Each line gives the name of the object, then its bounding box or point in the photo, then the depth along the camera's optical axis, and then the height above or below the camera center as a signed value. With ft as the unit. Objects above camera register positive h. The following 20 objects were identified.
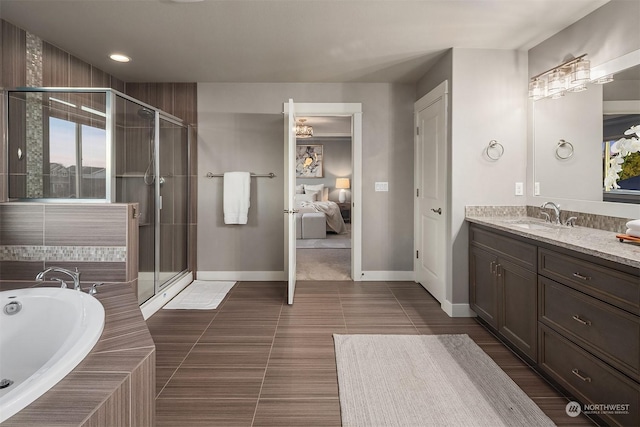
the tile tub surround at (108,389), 3.41 -1.88
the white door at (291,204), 11.74 +0.05
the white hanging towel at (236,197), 14.20 +0.31
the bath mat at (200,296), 11.56 -3.05
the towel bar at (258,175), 14.56 +1.18
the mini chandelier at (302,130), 23.03 +4.62
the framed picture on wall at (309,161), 31.91 +3.78
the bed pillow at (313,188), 31.30 +1.46
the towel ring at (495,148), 10.73 +1.66
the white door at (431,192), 11.44 +0.47
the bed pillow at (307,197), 30.04 +0.68
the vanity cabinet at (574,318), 5.22 -1.93
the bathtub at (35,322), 6.03 -1.97
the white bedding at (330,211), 26.37 -0.39
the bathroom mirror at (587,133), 7.47 +1.69
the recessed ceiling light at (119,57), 11.34 +4.55
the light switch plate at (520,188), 10.85 +0.52
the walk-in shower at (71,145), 8.84 +1.46
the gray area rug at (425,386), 5.98 -3.34
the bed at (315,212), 24.71 -0.47
